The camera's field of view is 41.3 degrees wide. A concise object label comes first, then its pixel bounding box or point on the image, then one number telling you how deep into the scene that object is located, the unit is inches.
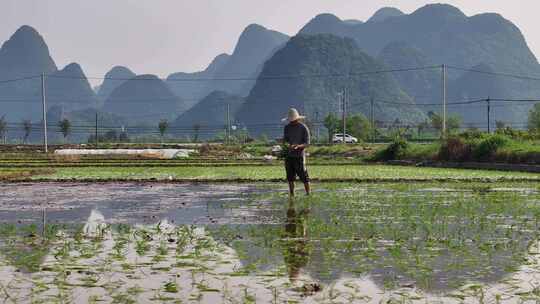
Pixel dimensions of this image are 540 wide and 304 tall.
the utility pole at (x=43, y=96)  2571.4
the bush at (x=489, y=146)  1304.1
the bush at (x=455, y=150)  1374.3
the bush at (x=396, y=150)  1643.5
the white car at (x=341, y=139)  3579.5
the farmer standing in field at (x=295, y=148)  624.4
